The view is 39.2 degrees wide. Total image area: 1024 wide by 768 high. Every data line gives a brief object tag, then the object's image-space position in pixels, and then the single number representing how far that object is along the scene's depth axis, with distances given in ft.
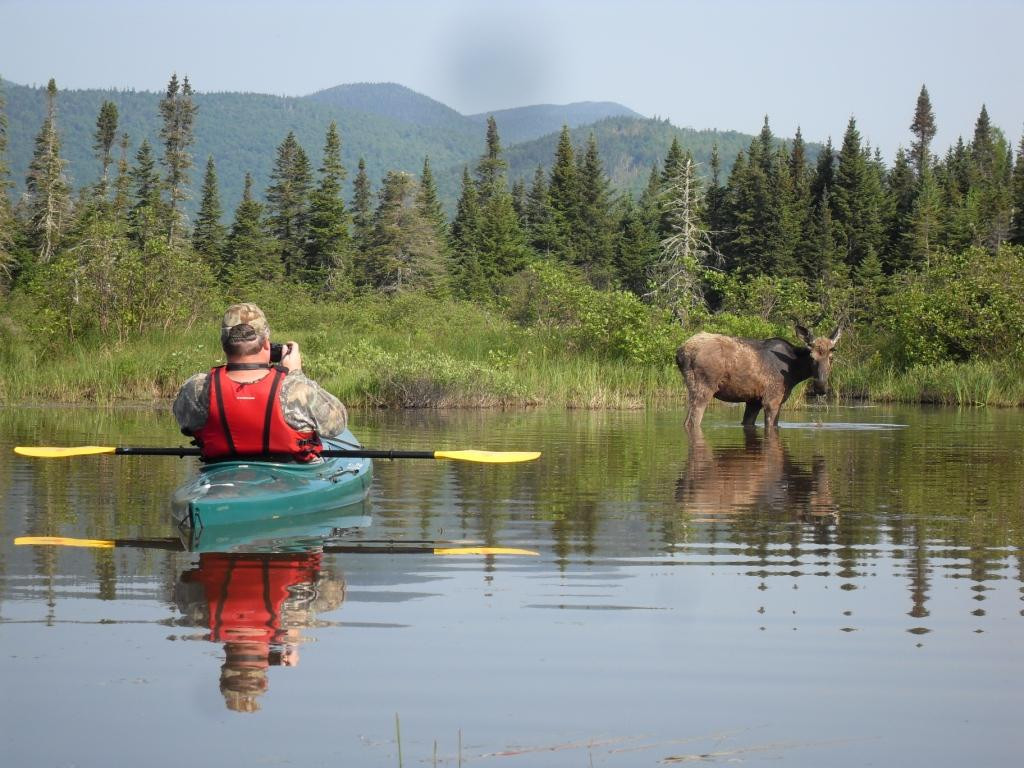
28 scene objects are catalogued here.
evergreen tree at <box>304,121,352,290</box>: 347.36
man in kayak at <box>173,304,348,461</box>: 37.06
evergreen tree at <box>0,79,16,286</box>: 270.46
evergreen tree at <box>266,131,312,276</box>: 365.81
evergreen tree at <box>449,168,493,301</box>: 352.08
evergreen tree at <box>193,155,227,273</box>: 351.25
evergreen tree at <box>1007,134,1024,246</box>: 294.05
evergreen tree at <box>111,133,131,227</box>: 349.94
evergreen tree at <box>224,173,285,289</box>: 338.34
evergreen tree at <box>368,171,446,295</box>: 336.35
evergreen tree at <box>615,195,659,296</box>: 393.50
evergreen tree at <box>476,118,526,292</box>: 368.07
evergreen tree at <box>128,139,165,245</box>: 350.87
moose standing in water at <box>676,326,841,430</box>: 82.48
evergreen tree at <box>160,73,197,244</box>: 389.60
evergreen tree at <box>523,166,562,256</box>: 398.01
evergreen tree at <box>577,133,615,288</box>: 402.72
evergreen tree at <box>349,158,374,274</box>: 368.03
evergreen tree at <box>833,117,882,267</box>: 343.87
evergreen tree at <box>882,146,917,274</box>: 331.77
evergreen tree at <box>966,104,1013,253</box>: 319.06
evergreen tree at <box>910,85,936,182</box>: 549.46
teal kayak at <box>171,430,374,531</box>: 35.86
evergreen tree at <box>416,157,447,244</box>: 392.88
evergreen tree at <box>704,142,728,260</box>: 367.04
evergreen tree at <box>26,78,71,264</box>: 329.72
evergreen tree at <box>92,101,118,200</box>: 434.71
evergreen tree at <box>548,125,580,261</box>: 404.57
